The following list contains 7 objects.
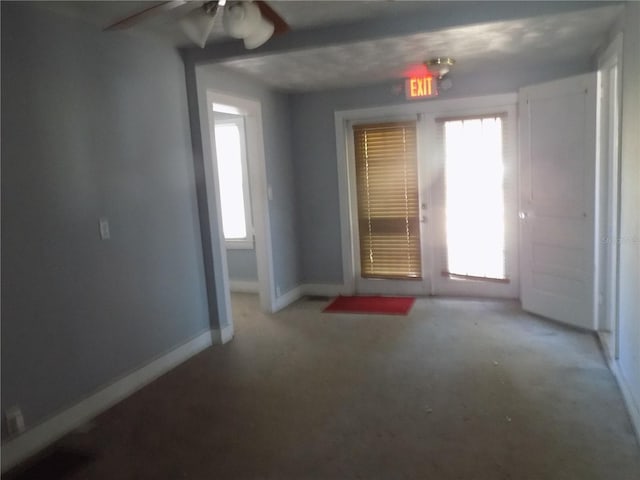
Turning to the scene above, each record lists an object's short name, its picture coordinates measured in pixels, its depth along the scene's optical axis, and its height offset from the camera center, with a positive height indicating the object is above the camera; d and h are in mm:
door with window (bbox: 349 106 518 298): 5008 -278
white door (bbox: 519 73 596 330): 3900 -215
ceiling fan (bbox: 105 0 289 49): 2297 +826
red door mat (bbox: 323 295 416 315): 5016 -1266
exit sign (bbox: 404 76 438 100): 4730 +873
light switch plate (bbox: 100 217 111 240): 3170 -186
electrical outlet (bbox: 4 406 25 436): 2613 -1125
